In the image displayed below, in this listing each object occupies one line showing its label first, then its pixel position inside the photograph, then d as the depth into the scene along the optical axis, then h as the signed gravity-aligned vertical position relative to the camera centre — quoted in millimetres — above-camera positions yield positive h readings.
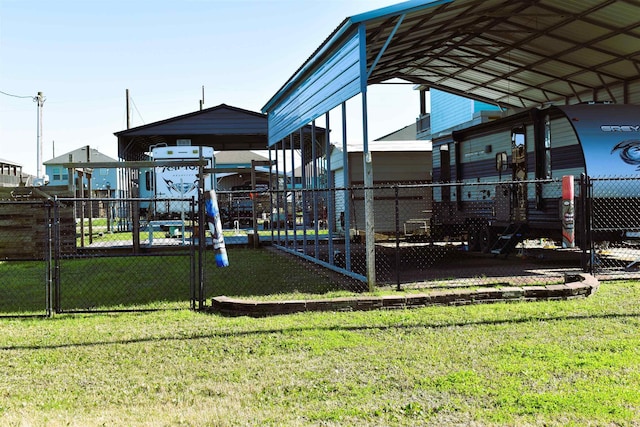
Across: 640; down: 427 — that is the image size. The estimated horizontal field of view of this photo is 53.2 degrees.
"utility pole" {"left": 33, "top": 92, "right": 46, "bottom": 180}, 39906 +5593
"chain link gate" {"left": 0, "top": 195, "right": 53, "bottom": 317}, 8297 -841
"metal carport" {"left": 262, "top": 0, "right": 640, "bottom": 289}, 10188 +3862
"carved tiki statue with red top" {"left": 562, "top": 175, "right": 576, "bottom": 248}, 9625 +53
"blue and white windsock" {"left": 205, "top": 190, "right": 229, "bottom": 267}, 8297 -116
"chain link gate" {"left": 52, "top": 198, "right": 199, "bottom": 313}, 8516 -1021
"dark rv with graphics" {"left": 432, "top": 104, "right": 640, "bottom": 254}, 11844 +1020
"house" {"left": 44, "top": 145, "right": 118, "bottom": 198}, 71500 +5891
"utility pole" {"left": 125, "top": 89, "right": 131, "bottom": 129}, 48812 +8047
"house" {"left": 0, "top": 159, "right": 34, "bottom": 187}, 58531 +5067
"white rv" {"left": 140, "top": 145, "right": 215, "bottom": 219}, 21266 +1409
